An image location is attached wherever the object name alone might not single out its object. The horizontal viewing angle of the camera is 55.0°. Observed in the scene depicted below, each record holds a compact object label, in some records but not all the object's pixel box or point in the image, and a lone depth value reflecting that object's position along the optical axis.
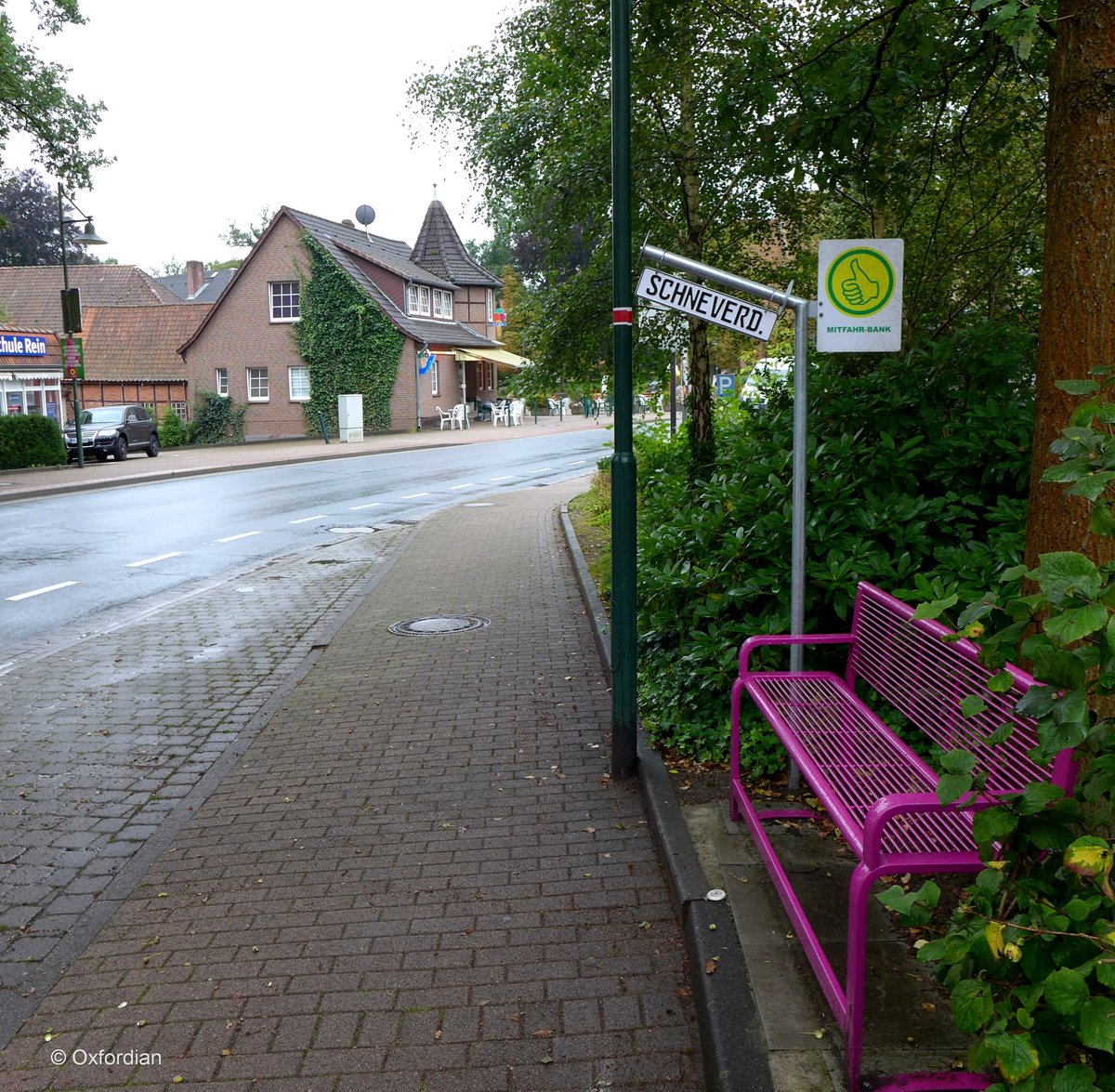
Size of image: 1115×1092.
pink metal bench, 2.57
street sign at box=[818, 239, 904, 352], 4.39
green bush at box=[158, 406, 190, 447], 41.25
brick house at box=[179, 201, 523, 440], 43.41
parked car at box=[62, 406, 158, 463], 30.06
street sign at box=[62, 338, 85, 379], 26.92
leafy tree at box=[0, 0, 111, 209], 23.00
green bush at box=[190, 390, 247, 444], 43.22
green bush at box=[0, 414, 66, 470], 25.89
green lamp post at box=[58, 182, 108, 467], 26.84
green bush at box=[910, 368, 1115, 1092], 1.86
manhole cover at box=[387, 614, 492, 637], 8.60
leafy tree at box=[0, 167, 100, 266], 65.38
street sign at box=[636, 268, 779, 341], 4.57
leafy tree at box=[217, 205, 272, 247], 96.06
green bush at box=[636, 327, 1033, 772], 5.02
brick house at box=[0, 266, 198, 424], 48.78
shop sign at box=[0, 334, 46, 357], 29.75
